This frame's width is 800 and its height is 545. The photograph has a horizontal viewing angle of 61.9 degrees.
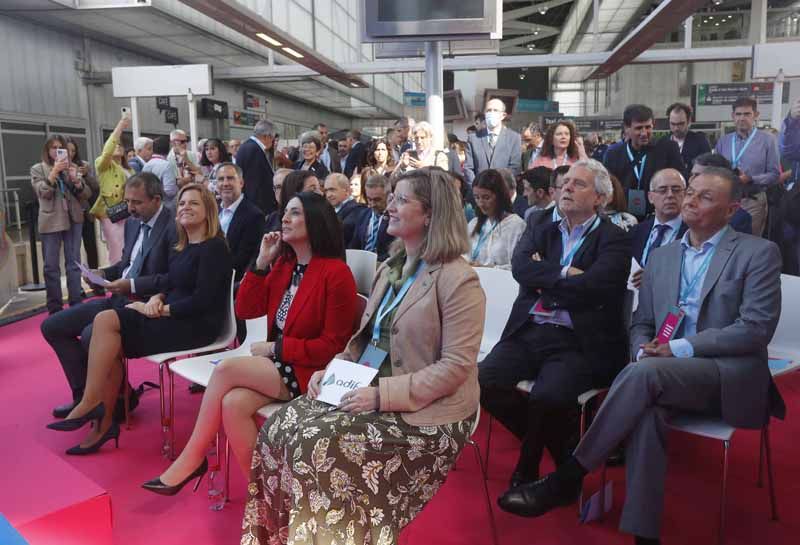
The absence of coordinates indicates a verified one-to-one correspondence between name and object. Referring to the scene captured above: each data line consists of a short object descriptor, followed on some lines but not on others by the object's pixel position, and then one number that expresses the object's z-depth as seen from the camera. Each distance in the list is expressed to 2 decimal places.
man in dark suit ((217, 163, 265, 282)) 4.18
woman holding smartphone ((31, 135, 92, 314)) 5.95
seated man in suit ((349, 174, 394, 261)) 4.42
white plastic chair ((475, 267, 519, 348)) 3.34
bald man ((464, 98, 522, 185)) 5.54
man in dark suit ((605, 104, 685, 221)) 4.33
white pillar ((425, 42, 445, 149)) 4.29
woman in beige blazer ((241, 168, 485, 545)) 1.95
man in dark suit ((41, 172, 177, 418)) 3.44
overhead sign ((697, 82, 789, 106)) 16.23
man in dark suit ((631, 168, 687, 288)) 3.13
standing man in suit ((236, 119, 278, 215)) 5.62
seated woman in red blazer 2.42
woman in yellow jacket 6.47
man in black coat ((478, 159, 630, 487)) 2.66
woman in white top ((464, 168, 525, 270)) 3.75
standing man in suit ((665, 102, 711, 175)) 5.01
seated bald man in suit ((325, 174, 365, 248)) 4.63
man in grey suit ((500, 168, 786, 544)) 2.24
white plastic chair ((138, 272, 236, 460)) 3.15
